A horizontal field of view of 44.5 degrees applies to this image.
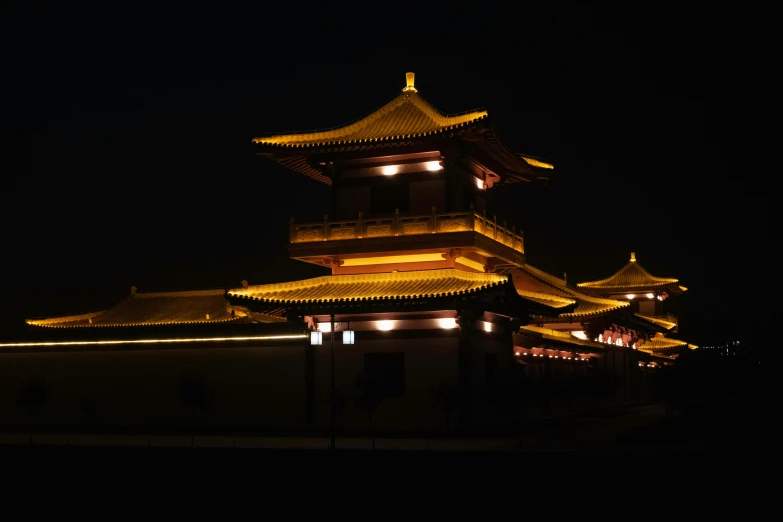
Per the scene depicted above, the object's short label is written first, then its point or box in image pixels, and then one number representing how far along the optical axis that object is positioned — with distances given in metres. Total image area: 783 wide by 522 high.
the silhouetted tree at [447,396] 32.81
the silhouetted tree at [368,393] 32.41
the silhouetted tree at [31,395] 40.12
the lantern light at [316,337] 32.19
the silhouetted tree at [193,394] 36.25
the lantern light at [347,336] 33.11
